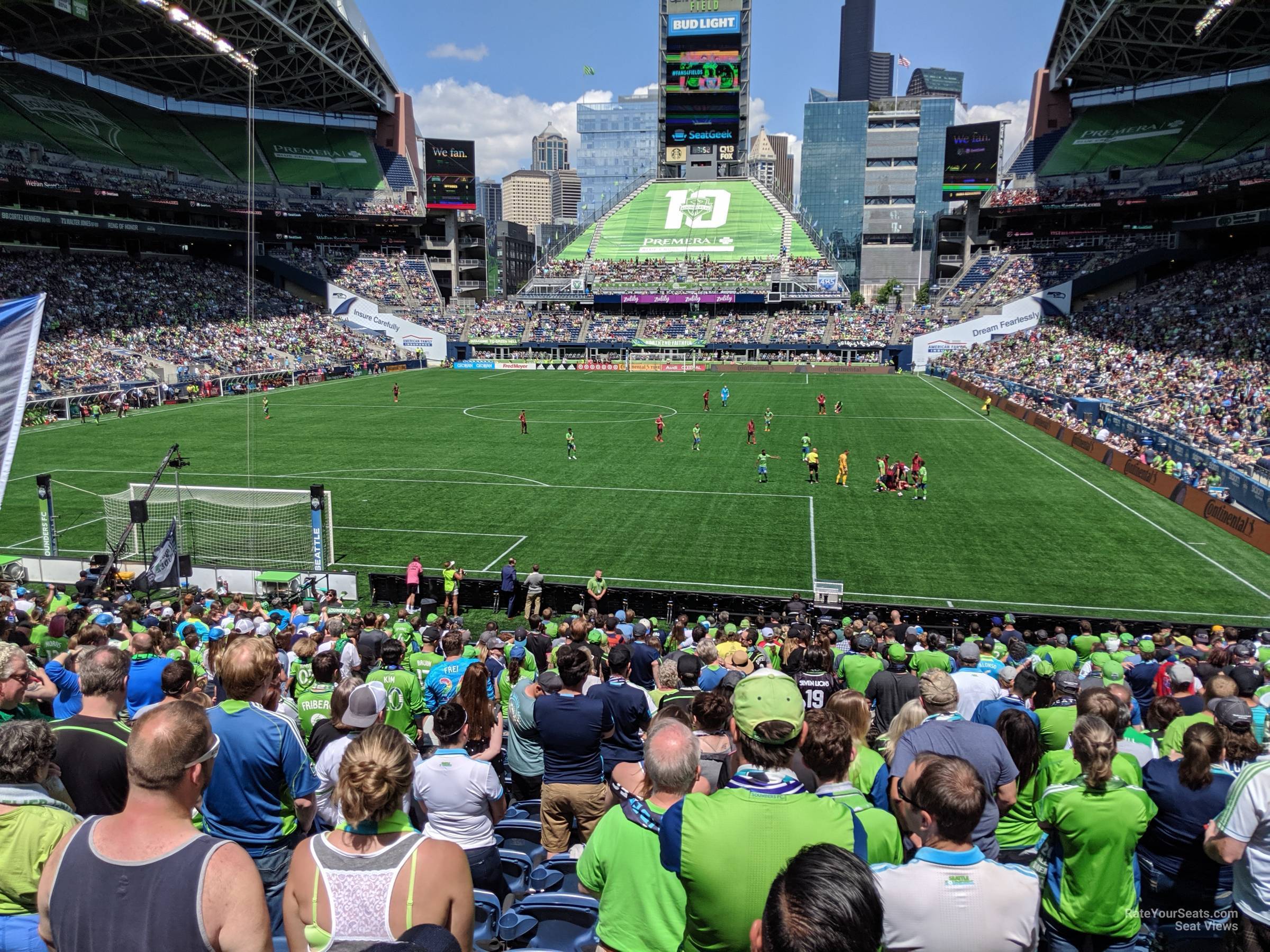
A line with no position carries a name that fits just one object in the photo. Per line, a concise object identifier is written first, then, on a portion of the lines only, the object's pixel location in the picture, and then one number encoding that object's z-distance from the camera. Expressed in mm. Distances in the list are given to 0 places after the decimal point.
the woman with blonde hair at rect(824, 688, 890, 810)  5430
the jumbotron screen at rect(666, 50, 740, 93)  98375
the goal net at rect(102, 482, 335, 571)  21703
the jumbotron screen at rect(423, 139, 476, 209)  93688
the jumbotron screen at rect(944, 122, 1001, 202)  87688
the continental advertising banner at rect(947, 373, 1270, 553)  23781
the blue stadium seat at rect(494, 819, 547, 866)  6102
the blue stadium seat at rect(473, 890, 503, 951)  4566
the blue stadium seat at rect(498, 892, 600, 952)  4570
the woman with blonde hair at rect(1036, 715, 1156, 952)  4527
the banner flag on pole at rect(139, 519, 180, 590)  18844
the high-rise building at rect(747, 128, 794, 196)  107119
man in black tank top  2889
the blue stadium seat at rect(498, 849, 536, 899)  5504
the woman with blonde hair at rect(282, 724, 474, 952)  3244
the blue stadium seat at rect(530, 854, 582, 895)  5117
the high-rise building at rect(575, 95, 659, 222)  107250
